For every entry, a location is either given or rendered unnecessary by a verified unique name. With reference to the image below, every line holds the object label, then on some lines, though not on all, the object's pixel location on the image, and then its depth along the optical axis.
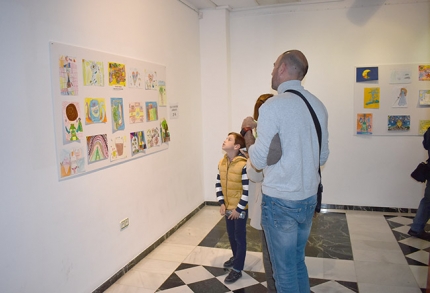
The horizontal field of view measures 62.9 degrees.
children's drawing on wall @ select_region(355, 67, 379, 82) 4.29
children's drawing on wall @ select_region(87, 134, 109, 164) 2.52
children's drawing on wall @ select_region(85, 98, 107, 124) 2.48
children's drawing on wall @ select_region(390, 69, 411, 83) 4.20
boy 2.67
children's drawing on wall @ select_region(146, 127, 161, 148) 3.36
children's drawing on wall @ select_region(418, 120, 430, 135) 4.21
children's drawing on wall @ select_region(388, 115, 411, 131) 4.25
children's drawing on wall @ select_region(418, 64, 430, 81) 4.14
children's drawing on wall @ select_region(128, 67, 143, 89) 3.00
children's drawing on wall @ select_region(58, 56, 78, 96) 2.25
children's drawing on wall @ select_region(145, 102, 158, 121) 3.31
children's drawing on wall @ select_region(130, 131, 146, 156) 3.06
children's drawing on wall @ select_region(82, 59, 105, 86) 2.46
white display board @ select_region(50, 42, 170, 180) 2.26
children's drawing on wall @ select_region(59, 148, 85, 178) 2.27
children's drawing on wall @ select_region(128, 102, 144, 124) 3.02
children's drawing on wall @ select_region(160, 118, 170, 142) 3.63
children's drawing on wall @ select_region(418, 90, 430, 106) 4.17
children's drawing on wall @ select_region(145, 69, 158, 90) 3.29
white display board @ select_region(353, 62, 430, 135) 4.19
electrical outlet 2.92
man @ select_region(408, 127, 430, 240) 3.49
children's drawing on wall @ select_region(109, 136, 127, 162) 2.78
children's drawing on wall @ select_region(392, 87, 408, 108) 4.24
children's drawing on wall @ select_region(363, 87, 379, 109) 4.32
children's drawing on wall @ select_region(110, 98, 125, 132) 2.78
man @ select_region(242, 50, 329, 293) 1.67
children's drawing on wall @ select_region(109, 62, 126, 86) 2.75
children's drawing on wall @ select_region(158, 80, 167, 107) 3.55
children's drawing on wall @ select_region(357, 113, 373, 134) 4.37
